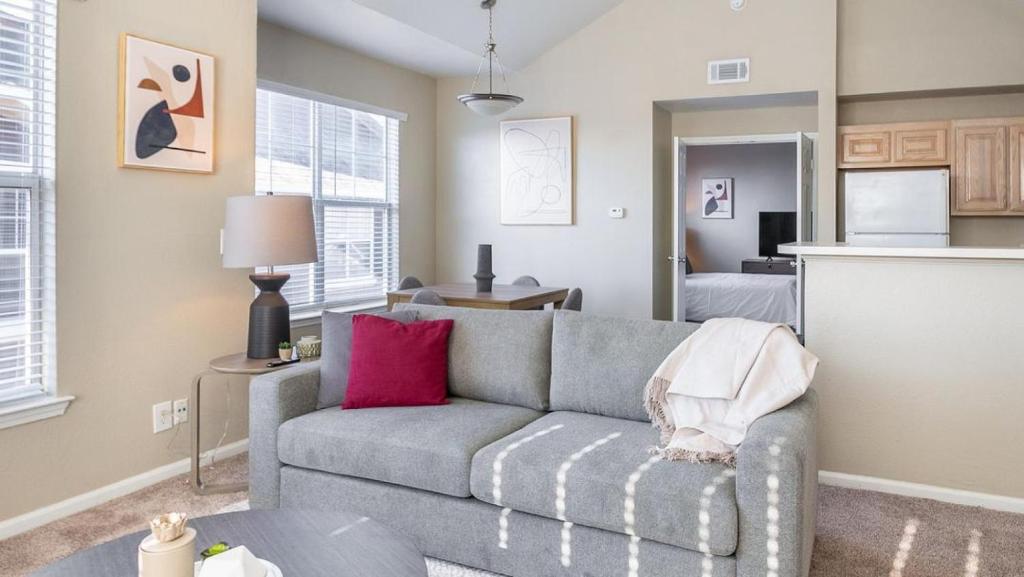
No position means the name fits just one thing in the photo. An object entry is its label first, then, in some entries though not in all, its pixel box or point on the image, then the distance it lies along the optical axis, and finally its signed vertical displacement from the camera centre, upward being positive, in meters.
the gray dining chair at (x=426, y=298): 4.21 -0.06
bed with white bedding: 7.64 -0.11
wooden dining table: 4.62 -0.06
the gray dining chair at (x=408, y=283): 5.44 +0.03
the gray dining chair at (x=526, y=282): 5.79 +0.04
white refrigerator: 5.50 +0.61
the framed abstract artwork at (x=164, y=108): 3.21 +0.83
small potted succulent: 3.37 -0.29
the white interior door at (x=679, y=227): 6.14 +0.51
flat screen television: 9.55 +0.74
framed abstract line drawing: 6.36 +1.03
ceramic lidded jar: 1.39 -0.52
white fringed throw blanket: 2.39 -0.34
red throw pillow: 2.99 -0.32
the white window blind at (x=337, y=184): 5.04 +0.79
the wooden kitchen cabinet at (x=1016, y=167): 5.30 +0.88
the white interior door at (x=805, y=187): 5.72 +0.80
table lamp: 3.23 +0.21
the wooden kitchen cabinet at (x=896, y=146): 5.50 +1.09
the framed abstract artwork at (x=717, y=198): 9.88 +1.22
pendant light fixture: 4.83 +1.25
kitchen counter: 2.99 +0.15
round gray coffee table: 1.67 -0.63
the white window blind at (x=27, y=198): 2.83 +0.36
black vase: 5.14 +0.12
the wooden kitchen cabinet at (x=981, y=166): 5.36 +0.90
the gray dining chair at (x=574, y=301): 4.76 -0.09
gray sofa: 2.08 -0.58
